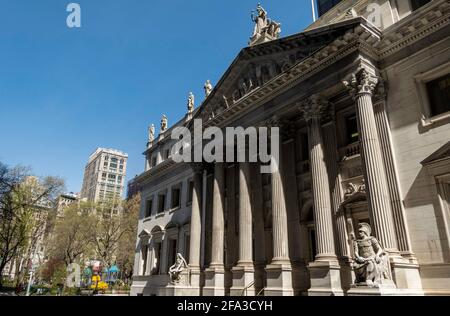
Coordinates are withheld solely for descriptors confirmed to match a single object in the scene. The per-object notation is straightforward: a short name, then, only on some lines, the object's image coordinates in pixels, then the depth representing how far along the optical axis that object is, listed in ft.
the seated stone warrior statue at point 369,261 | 37.42
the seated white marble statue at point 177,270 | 74.33
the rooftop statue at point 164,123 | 126.62
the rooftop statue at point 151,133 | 134.00
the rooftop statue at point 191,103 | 109.50
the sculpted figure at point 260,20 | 75.05
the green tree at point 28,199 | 112.05
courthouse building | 43.55
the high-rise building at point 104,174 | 429.79
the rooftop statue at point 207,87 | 97.96
